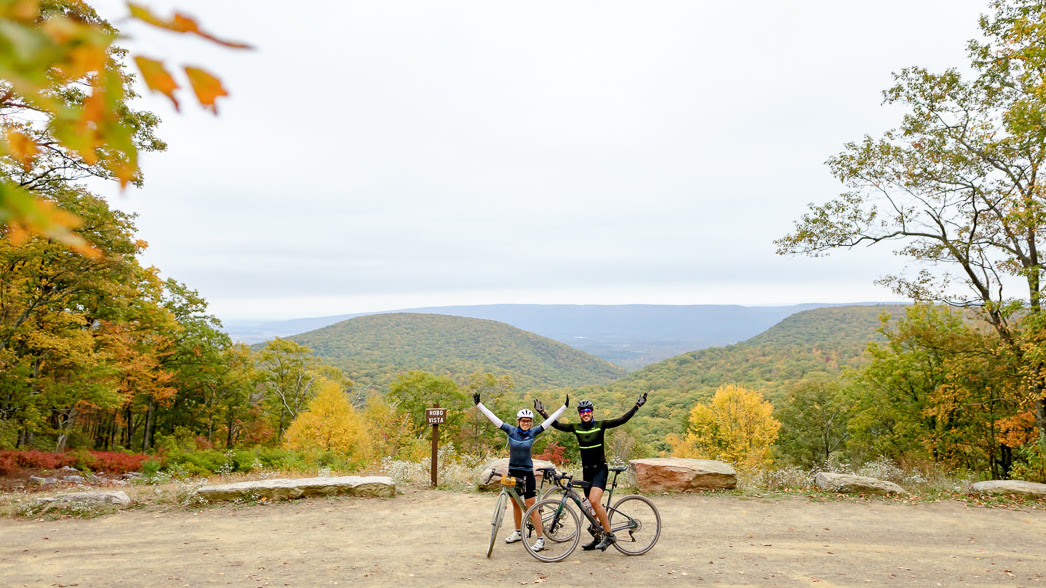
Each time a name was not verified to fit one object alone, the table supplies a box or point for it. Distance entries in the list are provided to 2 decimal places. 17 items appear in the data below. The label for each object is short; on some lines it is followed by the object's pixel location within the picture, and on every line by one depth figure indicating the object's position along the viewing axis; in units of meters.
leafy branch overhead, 0.93
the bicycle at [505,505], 7.87
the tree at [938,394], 19.05
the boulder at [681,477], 12.90
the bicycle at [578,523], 7.90
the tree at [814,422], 43.06
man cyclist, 7.87
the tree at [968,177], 13.90
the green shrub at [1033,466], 13.86
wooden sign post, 13.06
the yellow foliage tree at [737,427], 41.47
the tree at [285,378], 38.66
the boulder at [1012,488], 12.27
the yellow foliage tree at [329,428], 28.58
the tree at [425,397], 51.00
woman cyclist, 8.05
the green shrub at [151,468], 16.15
